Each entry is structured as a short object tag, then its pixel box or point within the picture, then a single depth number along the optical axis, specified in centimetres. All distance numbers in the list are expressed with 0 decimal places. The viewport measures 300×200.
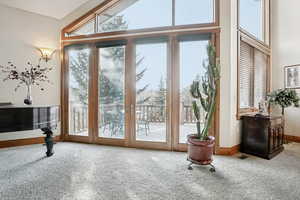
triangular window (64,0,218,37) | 376
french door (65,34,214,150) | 379
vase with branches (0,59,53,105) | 394
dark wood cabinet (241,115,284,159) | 338
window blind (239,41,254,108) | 395
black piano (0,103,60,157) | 260
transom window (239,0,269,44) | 401
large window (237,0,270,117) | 395
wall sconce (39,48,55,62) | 434
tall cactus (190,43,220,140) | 297
